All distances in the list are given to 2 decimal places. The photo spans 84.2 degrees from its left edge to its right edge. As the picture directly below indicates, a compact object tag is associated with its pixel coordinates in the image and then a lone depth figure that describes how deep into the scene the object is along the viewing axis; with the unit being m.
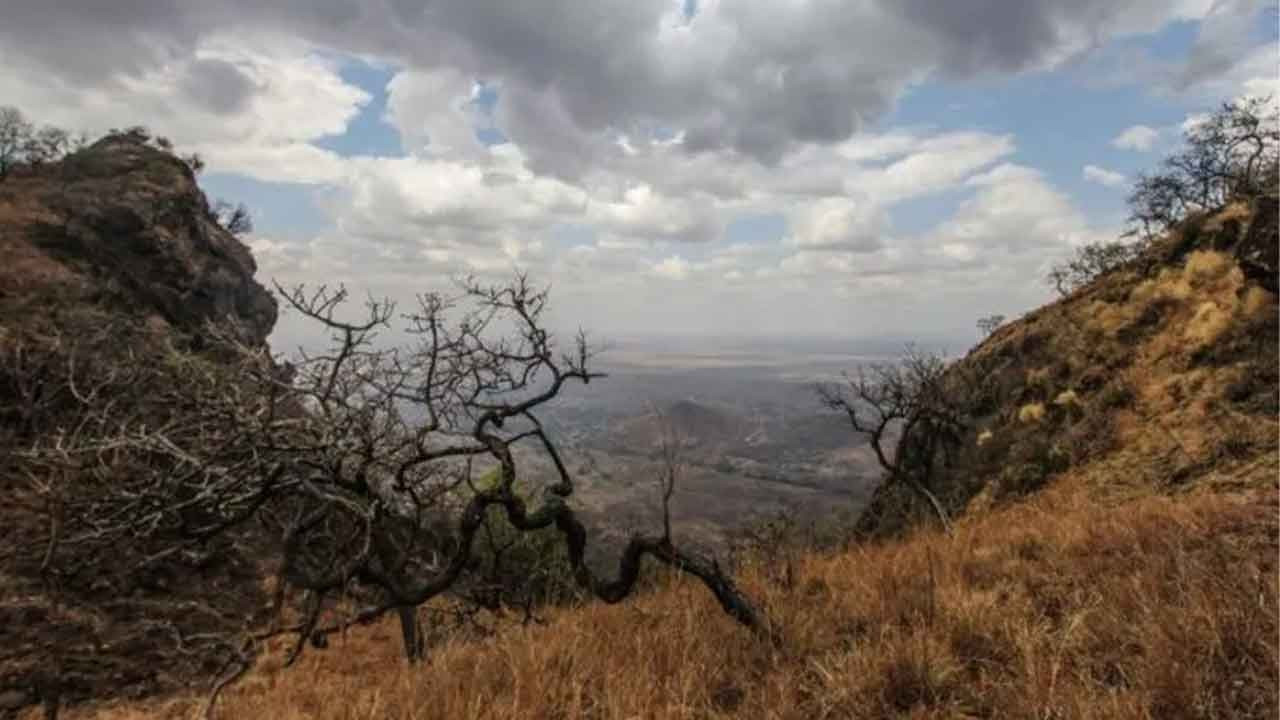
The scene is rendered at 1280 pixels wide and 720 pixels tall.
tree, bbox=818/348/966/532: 22.83
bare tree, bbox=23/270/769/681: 5.35
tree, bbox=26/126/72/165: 57.28
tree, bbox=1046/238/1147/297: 42.34
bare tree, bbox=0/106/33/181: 54.49
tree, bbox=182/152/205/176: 56.23
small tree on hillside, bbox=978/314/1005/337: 47.67
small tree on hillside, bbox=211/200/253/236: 62.43
